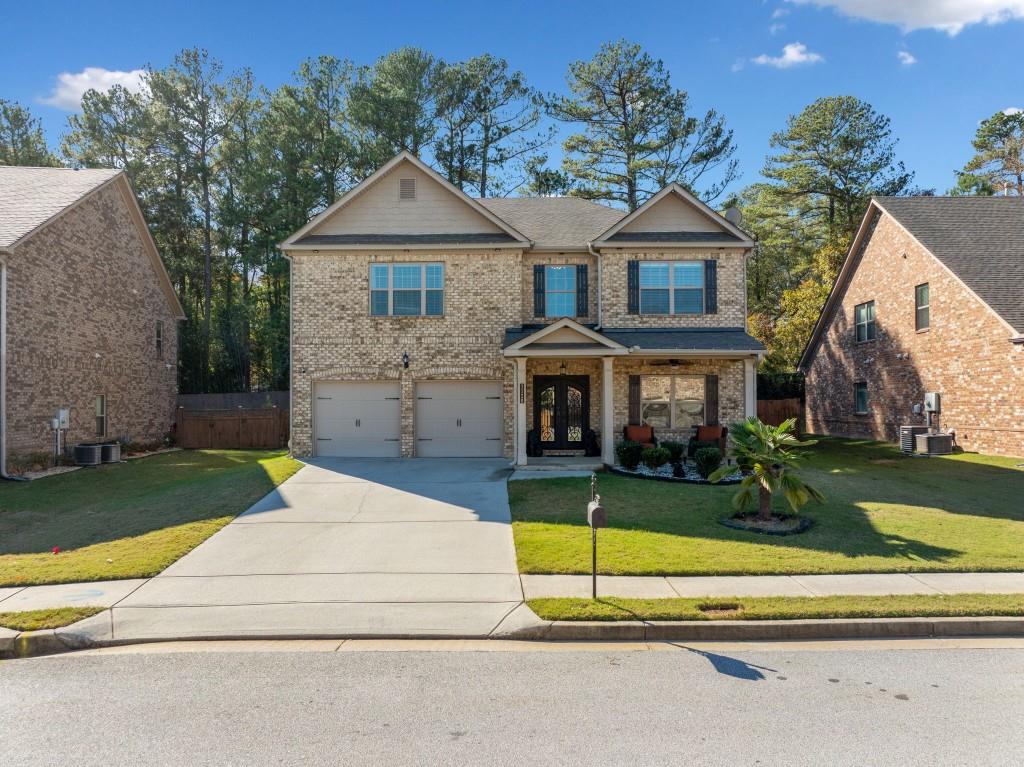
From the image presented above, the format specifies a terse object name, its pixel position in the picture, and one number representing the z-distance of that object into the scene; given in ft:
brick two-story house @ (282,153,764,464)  53.52
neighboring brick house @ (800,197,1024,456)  54.24
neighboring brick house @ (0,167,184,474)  51.47
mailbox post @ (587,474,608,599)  20.85
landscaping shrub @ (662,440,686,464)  46.55
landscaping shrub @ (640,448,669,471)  45.83
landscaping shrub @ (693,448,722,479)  43.14
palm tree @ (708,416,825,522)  30.58
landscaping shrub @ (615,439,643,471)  46.52
